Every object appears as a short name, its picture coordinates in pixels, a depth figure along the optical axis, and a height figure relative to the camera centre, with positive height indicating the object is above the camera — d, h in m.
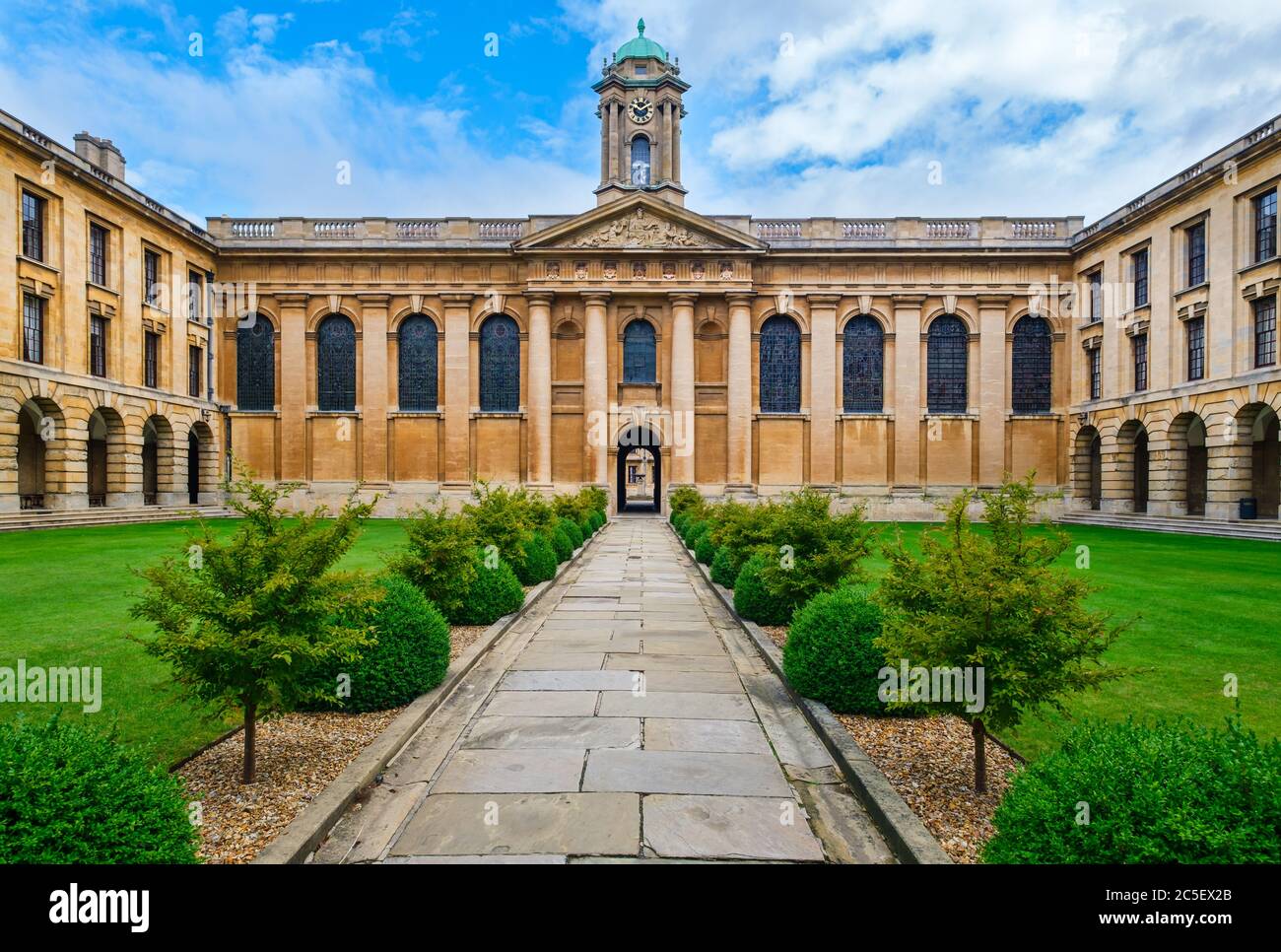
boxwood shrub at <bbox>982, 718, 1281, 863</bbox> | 2.63 -1.27
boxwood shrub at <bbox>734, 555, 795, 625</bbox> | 10.68 -1.89
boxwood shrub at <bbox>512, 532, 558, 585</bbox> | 13.84 -1.70
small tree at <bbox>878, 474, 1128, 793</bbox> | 4.60 -1.00
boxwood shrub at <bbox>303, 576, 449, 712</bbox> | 6.64 -1.73
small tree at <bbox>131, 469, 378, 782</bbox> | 4.80 -0.91
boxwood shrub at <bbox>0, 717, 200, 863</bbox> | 2.72 -1.30
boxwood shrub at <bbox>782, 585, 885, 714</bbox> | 6.69 -1.70
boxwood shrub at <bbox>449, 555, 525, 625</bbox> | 10.46 -1.81
